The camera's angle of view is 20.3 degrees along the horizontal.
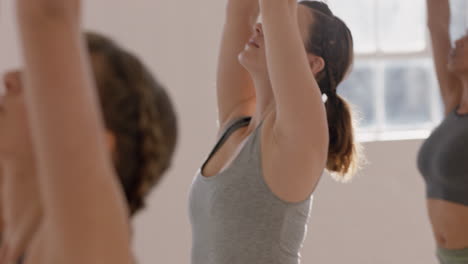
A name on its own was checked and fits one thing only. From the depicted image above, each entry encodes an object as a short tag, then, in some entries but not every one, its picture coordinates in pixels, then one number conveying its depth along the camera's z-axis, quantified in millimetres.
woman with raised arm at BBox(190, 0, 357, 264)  2257
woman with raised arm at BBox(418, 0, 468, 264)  2625
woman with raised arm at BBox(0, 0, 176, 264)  1369
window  4965
